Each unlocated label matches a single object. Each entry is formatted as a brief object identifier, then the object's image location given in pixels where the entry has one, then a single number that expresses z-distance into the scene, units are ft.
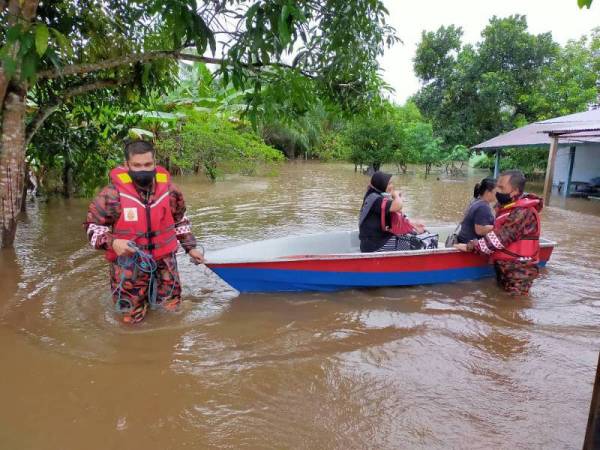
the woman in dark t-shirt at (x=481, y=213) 15.60
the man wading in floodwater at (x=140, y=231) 10.99
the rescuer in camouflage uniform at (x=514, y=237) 14.58
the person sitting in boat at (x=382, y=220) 15.11
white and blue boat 14.15
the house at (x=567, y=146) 38.73
